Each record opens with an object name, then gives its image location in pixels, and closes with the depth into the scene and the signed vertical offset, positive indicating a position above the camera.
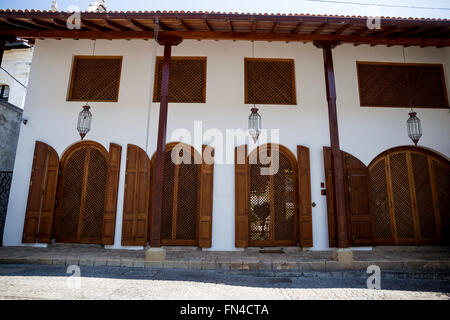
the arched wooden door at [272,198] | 6.87 +0.57
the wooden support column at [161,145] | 5.49 +1.56
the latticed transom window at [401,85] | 7.53 +3.79
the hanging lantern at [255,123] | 6.98 +2.47
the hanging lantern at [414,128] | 7.07 +2.43
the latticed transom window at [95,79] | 7.53 +3.90
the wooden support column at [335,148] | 5.56 +1.54
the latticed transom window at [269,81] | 7.46 +3.82
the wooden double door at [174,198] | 6.73 +0.56
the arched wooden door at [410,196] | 6.96 +0.66
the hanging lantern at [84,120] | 7.02 +2.55
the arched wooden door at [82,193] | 6.92 +0.67
